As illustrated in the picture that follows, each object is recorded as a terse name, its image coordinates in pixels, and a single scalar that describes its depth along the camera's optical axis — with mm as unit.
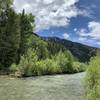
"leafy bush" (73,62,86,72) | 37985
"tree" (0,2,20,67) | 23814
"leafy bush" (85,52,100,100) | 8892
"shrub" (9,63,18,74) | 22662
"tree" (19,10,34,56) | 27056
